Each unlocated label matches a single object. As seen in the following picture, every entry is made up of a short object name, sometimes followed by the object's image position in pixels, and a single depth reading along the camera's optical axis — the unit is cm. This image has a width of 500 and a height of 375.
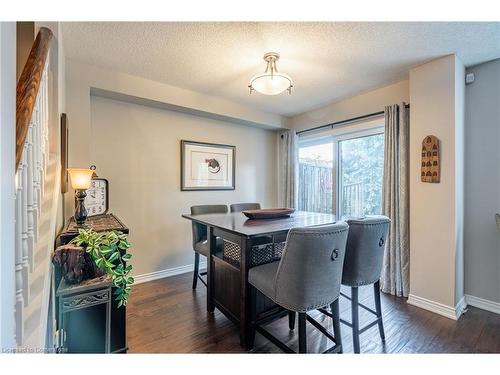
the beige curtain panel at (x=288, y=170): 407
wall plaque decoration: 226
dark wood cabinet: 127
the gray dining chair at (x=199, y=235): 260
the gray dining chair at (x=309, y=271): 132
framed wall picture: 335
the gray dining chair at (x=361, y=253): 162
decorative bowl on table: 219
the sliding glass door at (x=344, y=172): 310
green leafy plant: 130
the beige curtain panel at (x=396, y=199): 259
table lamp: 176
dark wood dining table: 175
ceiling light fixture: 201
